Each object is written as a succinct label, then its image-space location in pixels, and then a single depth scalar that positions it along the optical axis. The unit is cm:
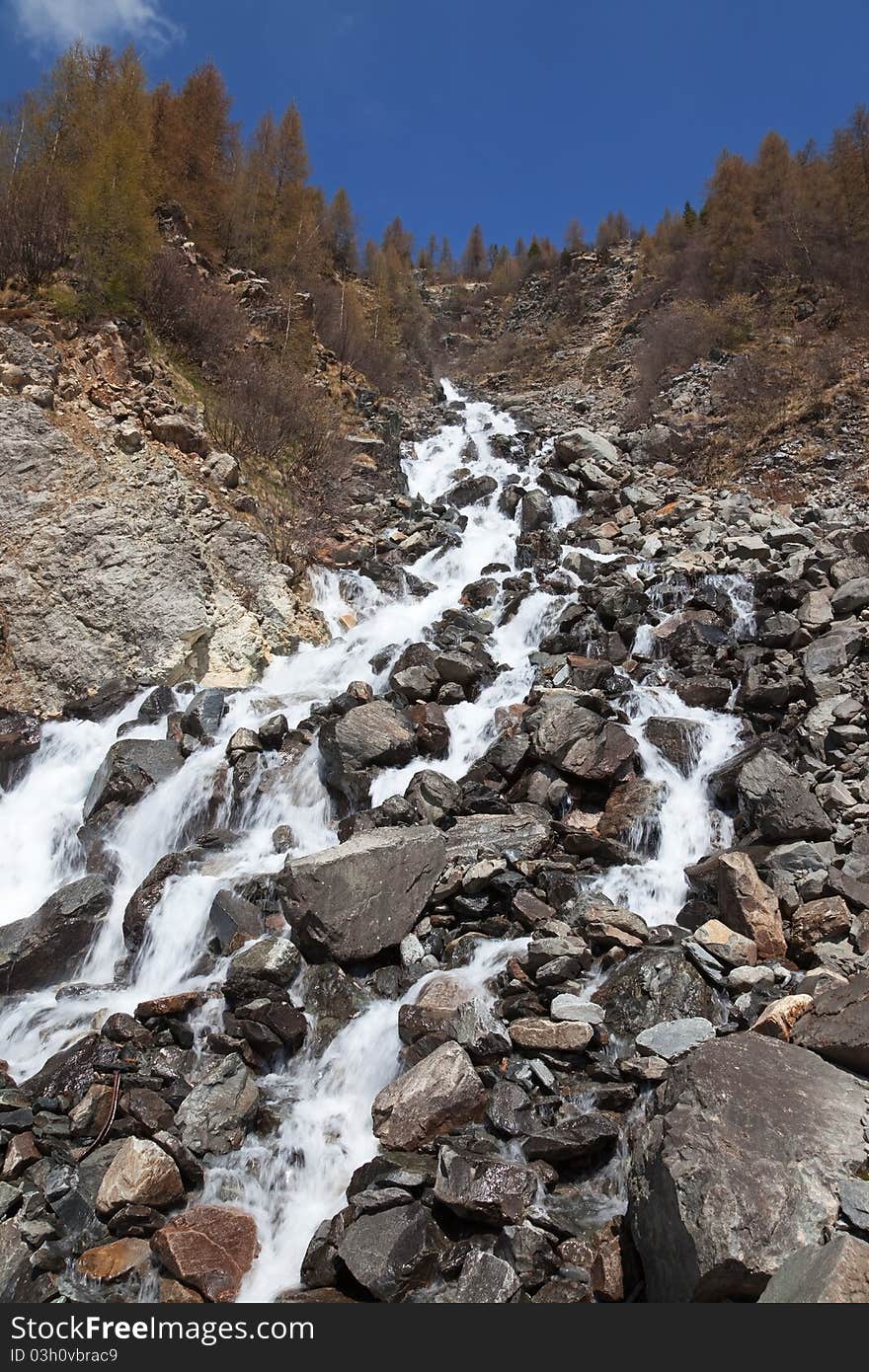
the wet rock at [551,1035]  545
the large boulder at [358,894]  691
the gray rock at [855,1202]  339
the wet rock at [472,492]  1964
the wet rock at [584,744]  898
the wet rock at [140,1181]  485
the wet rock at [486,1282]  391
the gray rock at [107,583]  1183
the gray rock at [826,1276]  290
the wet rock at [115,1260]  447
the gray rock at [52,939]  743
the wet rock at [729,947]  607
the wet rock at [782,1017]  497
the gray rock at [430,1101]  511
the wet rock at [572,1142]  467
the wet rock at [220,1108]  536
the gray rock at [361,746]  952
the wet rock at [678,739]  918
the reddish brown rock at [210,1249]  443
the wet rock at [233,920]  736
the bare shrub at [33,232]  1441
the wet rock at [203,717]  1073
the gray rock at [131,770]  955
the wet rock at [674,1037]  522
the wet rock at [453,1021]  557
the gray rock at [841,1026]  440
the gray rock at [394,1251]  410
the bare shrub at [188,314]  1688
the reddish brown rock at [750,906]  629
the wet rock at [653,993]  570
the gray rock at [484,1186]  434
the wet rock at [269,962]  665
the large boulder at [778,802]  738
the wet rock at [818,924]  623
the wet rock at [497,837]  790
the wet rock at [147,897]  773
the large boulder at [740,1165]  342
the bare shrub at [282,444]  1590
